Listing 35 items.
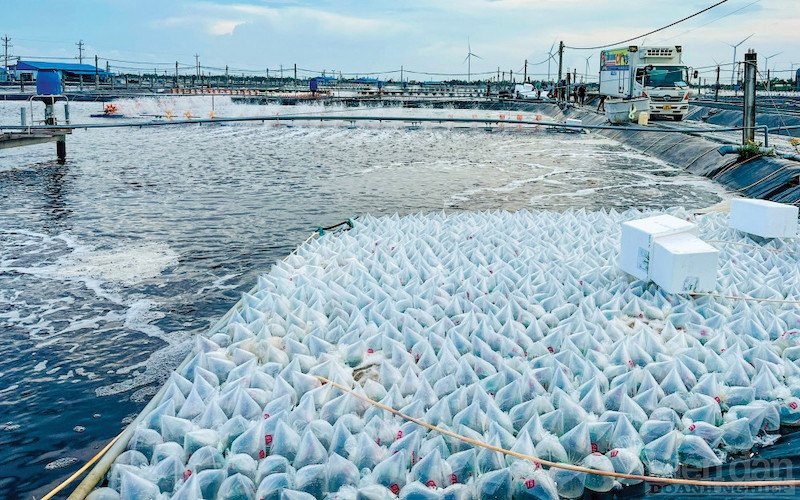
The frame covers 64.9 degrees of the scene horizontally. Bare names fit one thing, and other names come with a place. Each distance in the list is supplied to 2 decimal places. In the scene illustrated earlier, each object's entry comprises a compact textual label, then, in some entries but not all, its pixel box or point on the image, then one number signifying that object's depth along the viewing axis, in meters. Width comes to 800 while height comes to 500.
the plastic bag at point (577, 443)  4.74
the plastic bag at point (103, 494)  4.36
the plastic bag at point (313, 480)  4.36
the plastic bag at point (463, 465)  4.54
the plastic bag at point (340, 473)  4.39
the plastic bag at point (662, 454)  4.71
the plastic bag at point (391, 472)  4.40
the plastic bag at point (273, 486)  4.30
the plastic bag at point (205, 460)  4.57
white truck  33.38
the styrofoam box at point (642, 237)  7.54
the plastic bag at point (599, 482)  4.56
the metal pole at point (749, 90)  17.62
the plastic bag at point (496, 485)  4.36
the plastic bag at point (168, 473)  4.44
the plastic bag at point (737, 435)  5.05
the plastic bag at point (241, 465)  4.50
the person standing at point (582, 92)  52.51
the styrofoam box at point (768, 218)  9.20
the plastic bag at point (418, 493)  4.25
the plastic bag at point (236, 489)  4.28
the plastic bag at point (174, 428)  4.93
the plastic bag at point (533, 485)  4.40
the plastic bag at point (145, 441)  4.85
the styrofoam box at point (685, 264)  7.15
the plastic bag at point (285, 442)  4.70
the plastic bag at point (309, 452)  4.59
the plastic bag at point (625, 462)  4.65
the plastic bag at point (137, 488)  4.28
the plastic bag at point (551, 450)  4.66
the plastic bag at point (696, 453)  4.82
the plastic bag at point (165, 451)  4.70
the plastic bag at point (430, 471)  4.42
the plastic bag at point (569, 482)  4.51
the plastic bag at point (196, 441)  4.77
